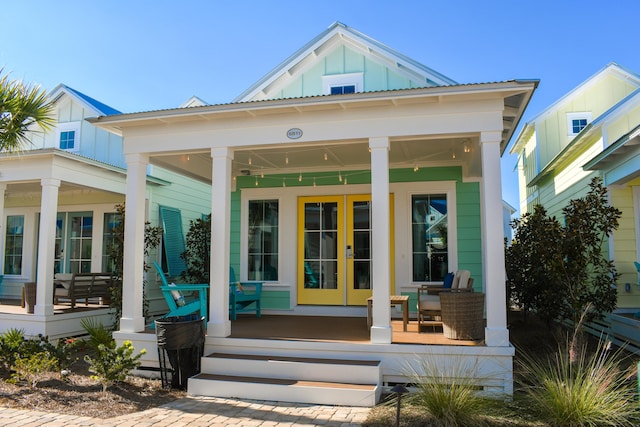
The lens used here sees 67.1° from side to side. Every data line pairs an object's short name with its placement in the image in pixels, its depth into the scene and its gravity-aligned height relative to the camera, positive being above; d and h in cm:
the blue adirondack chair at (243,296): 768 -56
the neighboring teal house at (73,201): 830 +139
